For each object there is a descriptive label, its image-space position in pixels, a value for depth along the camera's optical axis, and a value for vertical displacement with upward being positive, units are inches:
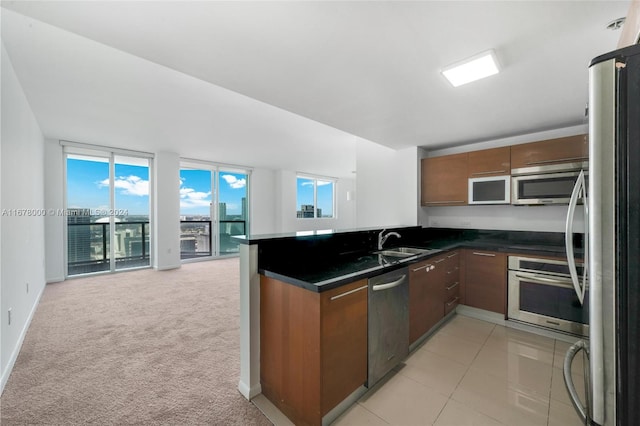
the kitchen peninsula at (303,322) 57.4 -27.2
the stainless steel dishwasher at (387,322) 70.4 -33.0
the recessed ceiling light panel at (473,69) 67.3 +40.0
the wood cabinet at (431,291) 91.0 -32.7
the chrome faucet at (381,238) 114.5 -12.1
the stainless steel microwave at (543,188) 110.9 +9.8
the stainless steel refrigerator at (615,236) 30.8 -3.5
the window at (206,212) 257.9 +1.3
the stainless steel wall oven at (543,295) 99.4 -35.4
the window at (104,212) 195.9 +2.0
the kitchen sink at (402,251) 109.8 -18.1
